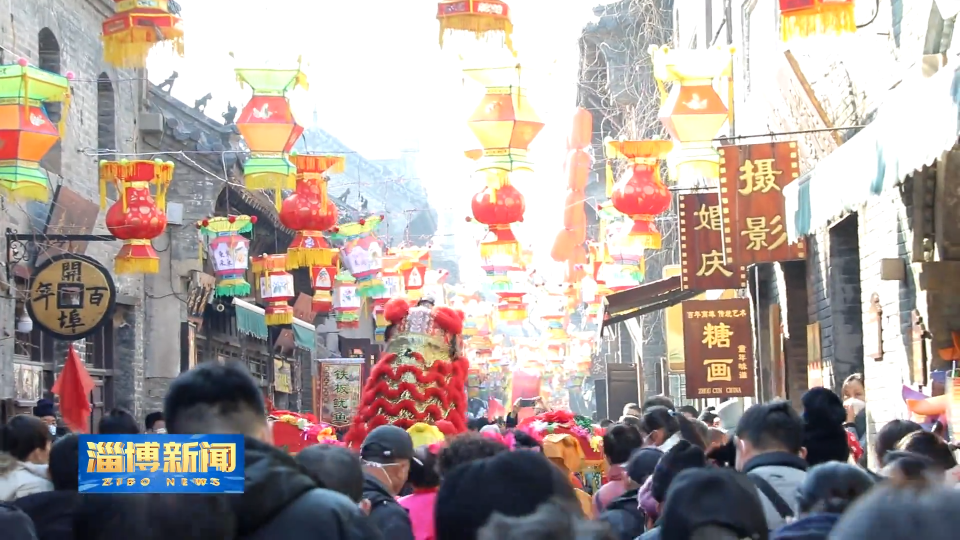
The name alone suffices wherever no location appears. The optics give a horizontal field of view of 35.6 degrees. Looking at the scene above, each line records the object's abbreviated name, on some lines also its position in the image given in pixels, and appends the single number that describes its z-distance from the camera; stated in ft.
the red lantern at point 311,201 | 64.44
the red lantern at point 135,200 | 60.59
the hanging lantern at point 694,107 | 47.21
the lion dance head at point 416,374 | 36.86
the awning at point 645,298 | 73.15
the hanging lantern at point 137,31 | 47.78
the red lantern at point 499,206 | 56.95
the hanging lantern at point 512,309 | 98.52
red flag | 58.34
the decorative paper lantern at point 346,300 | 102.53
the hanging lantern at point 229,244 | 83.76
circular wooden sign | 56.39
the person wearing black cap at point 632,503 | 22.85
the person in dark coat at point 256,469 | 12.37
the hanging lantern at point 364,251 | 97.21
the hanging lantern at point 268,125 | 51.37
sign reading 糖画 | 58.23
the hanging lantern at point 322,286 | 95.25
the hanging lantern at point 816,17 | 39.27
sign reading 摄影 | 48.14
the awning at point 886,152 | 25.43
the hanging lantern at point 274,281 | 93.40
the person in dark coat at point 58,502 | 16.83
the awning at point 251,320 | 100.42
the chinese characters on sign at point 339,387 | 72.38
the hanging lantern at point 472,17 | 45.75
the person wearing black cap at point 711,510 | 13.19
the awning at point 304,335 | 116.26
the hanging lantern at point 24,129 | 48.03
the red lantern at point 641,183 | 58.44
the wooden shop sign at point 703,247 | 57.06
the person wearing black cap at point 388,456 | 22.52
